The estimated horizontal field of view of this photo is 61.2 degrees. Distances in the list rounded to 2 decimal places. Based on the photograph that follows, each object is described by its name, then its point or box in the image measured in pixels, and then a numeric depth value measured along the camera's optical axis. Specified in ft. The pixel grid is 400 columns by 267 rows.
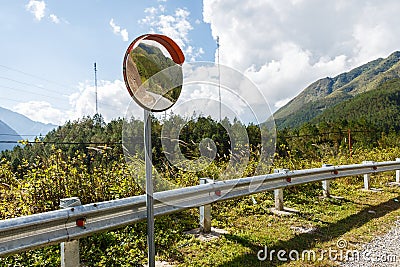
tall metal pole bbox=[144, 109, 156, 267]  9.81
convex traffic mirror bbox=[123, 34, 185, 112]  9.21
